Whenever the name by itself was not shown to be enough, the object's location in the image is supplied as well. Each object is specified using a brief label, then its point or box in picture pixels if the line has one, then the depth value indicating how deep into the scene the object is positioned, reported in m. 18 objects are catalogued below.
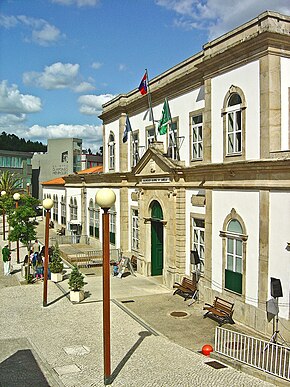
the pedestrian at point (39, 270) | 21.08
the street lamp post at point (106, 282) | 9.31
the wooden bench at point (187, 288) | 17.12
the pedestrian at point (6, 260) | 21.52
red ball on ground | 11.32
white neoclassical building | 13.06
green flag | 18.81
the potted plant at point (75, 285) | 16.80
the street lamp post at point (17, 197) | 24.25
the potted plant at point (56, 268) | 20.61
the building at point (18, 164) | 67.49
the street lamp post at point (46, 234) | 15.75
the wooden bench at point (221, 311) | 14.27
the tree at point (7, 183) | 53.50
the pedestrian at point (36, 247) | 26.78
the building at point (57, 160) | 63.38
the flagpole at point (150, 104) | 21.01
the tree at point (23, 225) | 21.67
